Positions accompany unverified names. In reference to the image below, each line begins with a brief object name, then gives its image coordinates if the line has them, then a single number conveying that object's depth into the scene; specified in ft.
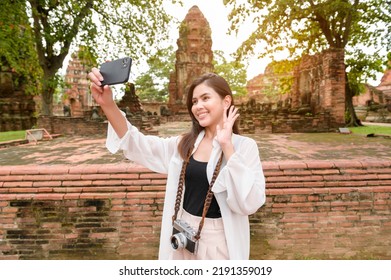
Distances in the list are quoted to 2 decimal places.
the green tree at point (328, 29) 31.58
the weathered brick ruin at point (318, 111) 37.27
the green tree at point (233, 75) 114.52
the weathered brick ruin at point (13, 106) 53.42
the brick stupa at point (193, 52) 99.58
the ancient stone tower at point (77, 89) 97.80
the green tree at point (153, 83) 122.01
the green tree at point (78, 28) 36.63
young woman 4.63
